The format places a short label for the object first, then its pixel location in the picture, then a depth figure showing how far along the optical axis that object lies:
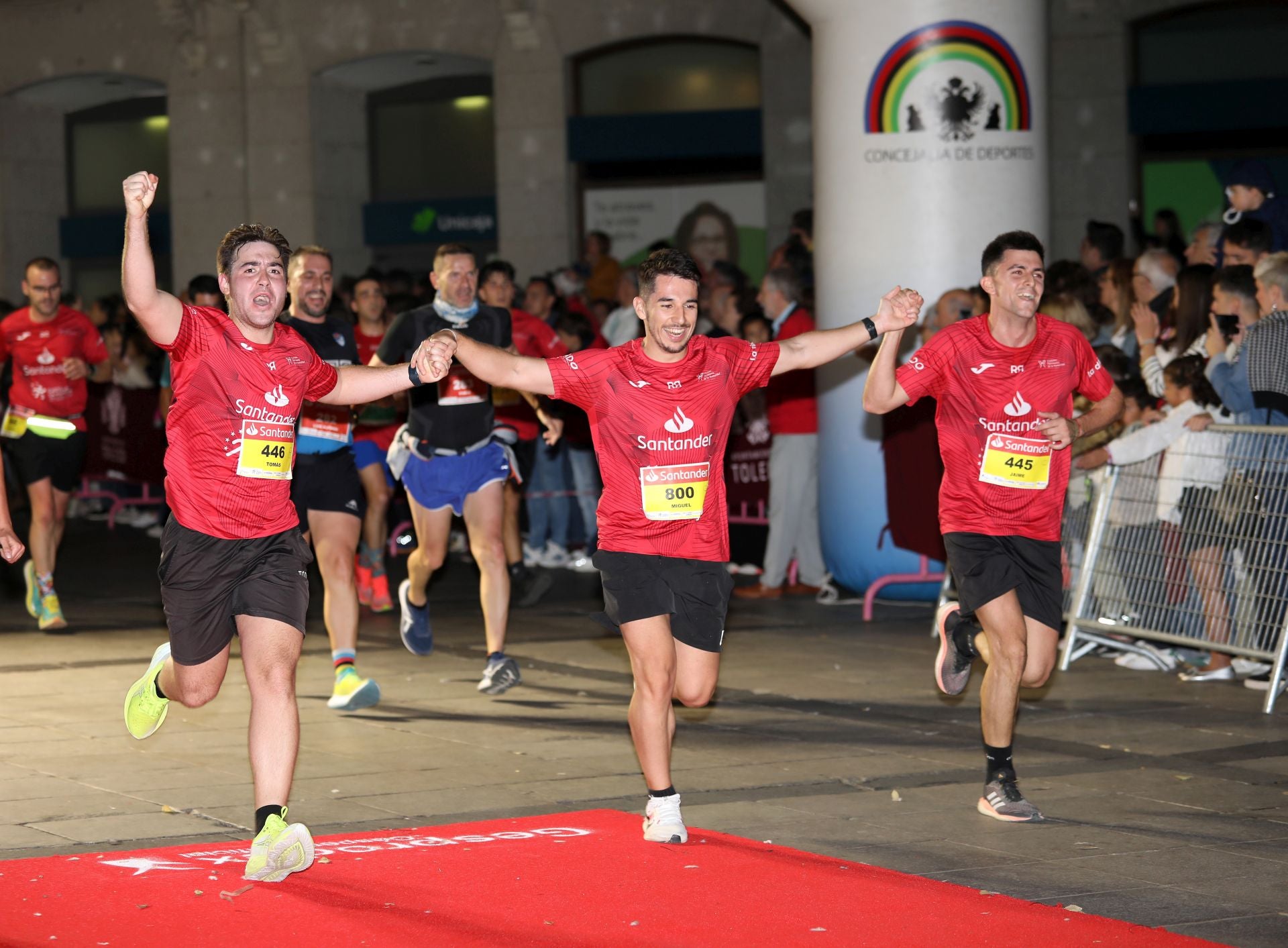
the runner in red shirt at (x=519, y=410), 11.85
